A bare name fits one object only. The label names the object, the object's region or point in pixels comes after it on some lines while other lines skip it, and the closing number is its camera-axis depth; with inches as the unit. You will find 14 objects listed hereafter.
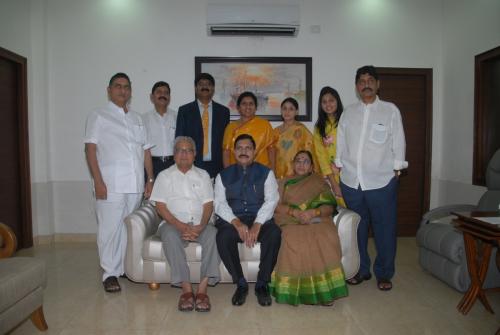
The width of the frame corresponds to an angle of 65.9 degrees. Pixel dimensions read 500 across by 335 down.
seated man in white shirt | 110.0
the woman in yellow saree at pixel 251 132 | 142.0
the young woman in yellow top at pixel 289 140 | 141.9
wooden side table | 98.5
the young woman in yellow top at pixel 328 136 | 131.5
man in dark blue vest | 110.1
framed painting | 182.4
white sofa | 115.4
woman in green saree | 106.3
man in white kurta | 120.9
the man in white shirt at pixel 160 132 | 151.9
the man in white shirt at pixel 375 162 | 120.3
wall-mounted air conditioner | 176.1
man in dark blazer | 147.4
